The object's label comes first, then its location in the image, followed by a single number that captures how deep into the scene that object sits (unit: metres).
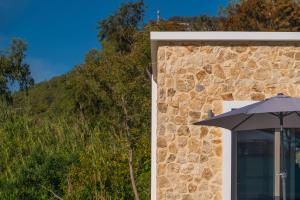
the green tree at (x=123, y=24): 35.22
